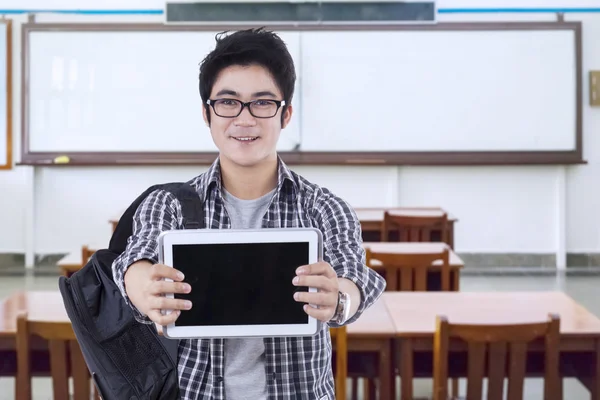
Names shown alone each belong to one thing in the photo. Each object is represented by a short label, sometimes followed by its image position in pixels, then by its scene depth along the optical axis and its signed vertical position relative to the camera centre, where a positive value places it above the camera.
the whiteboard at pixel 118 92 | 6.75 +1.01
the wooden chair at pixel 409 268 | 3.32 -0.32
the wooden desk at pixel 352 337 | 2.50 -0.46
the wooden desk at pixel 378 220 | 5.02 -0.13
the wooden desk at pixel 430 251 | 3.67 -0.29
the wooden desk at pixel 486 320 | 2.51 -0.43
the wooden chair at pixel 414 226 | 4.64 -0.16
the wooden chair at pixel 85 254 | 3.40 -0.24
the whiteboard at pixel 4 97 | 6.80 +0.97
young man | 1.17 -0.02
